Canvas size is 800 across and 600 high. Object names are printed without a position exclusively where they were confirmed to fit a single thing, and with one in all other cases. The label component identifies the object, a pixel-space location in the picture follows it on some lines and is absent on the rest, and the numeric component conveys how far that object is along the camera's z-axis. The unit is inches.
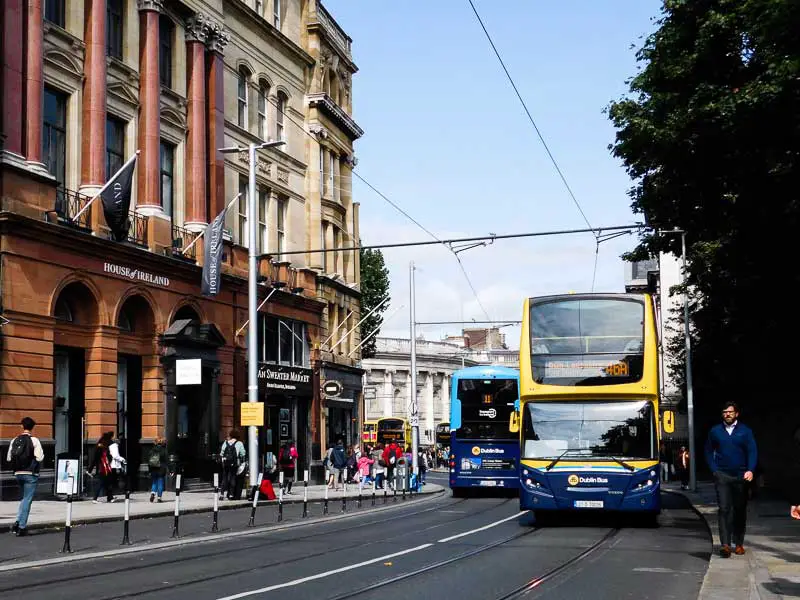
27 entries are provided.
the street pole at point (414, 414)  1708.4
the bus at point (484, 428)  1386.6
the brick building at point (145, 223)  1096.8
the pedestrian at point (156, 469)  1138.7
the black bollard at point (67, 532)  636.1
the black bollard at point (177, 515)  753.6
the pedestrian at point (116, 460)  1107.9
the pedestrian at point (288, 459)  1537.9
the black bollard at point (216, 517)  785.9
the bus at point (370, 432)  3132.1
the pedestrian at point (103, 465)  1087.0
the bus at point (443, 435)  3364.4
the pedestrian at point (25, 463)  735.1
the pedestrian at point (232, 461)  1184.2
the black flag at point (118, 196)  1165.7
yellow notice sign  1122.7
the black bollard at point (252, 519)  870.3
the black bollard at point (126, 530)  694.5
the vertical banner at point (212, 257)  1339.8
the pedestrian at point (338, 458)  1646.2
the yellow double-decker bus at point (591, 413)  828.6
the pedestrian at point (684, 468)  1756.9
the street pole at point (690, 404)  1581.4
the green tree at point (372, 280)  2886.3
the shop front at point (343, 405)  1956.2
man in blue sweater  580.4
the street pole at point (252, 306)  1160.8
